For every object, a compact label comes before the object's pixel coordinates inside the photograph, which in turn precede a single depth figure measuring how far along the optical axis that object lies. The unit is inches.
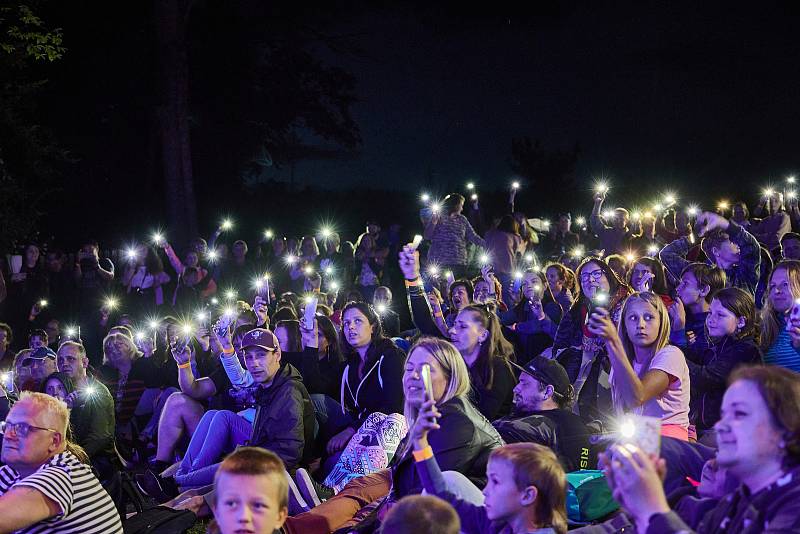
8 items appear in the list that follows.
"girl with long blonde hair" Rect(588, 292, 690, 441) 171.2
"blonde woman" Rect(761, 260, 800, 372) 200.4
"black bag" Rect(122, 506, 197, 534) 182.1
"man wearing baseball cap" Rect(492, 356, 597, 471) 189.3
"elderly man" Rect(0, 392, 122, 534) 138.0
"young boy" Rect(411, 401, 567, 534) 121.4
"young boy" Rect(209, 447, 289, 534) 121.0
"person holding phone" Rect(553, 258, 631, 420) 230.1
